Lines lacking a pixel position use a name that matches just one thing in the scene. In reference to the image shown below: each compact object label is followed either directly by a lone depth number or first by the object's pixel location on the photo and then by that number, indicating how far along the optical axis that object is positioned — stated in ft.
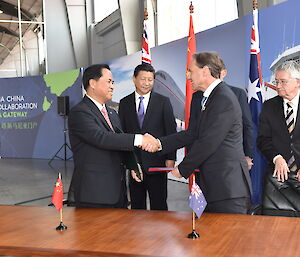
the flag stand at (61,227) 5.65
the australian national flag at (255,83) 13.47
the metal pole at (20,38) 41.20
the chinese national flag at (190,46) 14.81
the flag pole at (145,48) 15.88
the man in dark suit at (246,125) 10.79
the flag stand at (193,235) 5.09
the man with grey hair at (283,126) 7.95
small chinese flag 5.87
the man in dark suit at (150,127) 10.19
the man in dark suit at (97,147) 7.29
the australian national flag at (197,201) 5.26
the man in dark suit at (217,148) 6.68
